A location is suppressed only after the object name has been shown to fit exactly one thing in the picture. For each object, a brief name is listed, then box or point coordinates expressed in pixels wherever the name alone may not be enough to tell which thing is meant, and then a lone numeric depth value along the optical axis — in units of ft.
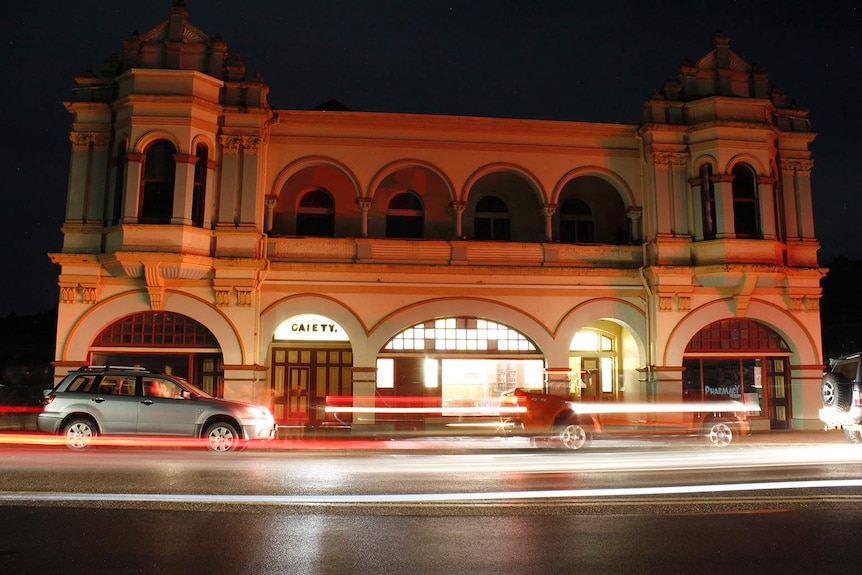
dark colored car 53.31
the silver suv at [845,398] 51.66
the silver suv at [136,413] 48.62
